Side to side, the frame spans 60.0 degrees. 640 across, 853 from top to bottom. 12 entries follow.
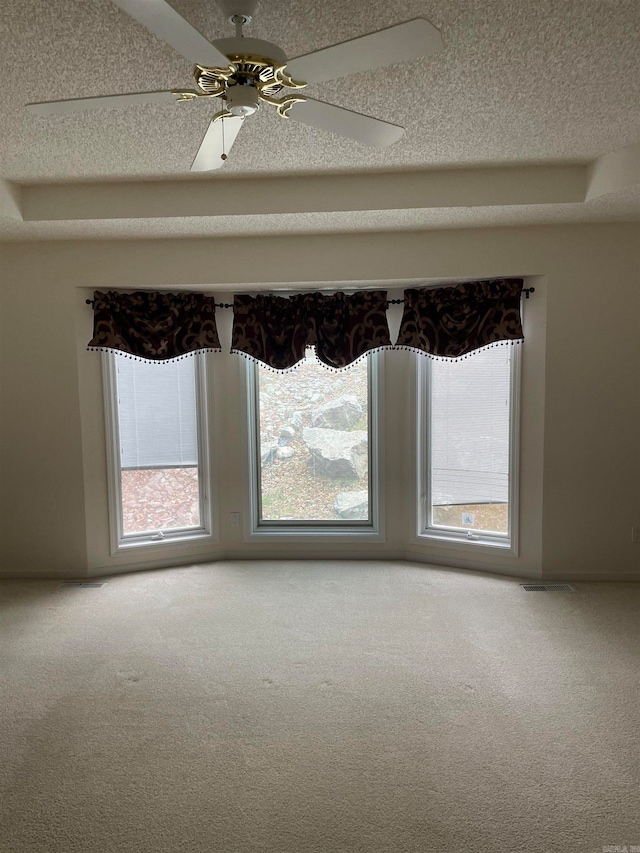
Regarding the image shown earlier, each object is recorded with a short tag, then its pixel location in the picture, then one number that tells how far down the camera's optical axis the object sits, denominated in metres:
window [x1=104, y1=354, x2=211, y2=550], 4.14
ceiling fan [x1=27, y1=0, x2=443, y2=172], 1.40
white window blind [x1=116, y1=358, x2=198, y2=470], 4.16
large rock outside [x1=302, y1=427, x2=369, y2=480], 4.41
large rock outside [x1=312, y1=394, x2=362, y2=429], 4.36
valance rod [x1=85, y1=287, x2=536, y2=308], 3.75
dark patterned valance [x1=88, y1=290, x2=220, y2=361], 3.92
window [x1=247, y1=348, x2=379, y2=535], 4.35
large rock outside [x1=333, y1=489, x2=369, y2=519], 4.45
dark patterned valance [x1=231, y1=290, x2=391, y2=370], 4.06
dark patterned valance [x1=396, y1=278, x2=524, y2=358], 3.74
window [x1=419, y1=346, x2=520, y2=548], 3.96
